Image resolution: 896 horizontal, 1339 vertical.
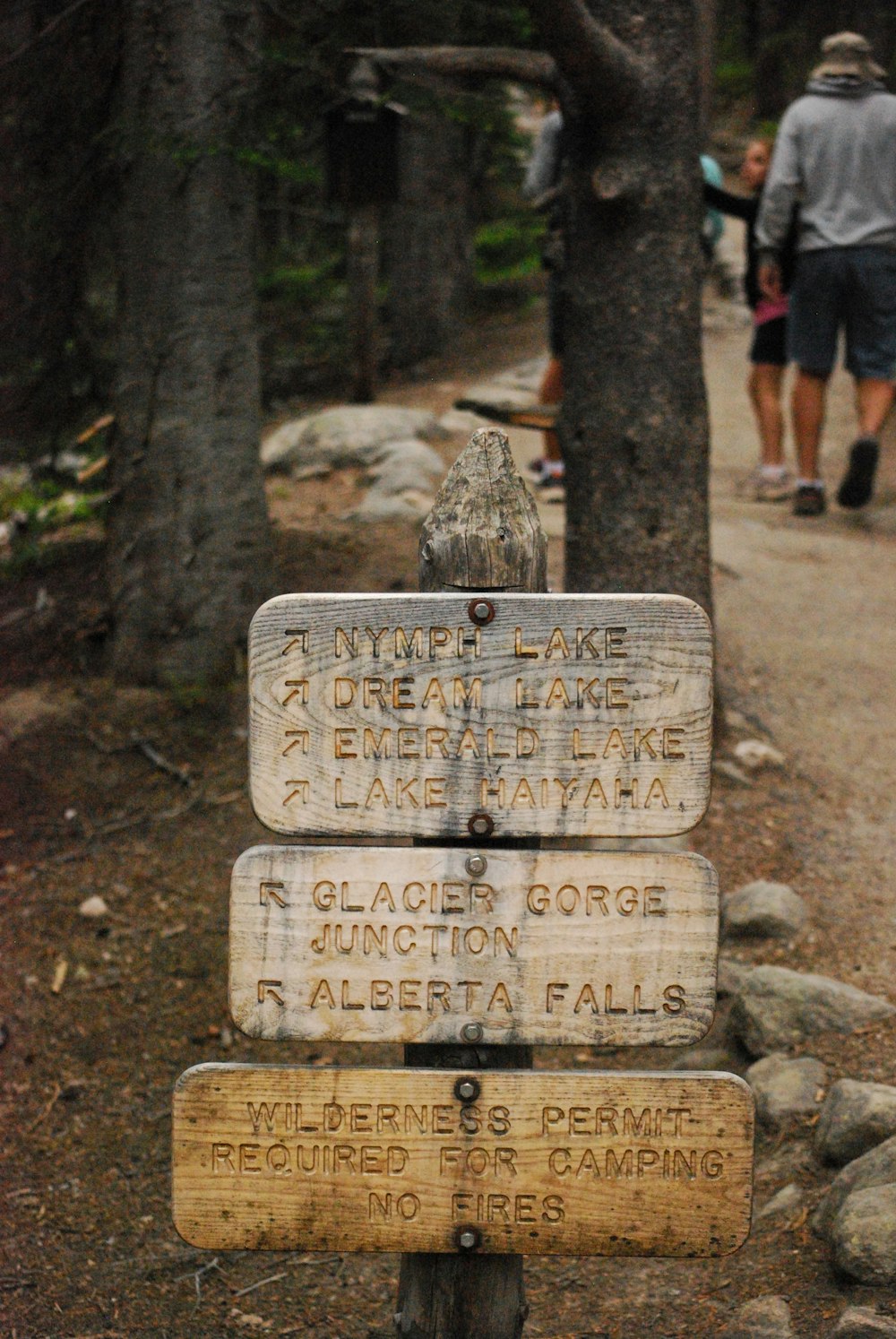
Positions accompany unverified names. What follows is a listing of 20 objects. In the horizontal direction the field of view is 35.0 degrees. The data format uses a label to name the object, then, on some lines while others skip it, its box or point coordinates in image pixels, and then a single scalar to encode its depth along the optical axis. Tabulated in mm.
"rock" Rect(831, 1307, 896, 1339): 2619
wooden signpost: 2268
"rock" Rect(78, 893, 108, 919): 5129
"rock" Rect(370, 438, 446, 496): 8820
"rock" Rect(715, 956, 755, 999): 4270
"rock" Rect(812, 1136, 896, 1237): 3064
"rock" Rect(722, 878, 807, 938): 4598
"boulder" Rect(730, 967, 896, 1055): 3941
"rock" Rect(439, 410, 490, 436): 11258
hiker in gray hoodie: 7434
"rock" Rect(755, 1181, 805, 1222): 3328
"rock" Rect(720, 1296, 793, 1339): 2855
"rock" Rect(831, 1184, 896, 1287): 2861
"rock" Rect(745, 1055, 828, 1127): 3648
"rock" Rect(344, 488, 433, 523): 8055
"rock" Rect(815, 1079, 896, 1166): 3279
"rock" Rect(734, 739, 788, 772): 5609
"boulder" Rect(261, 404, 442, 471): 9906
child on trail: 8242
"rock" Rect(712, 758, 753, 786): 5473
